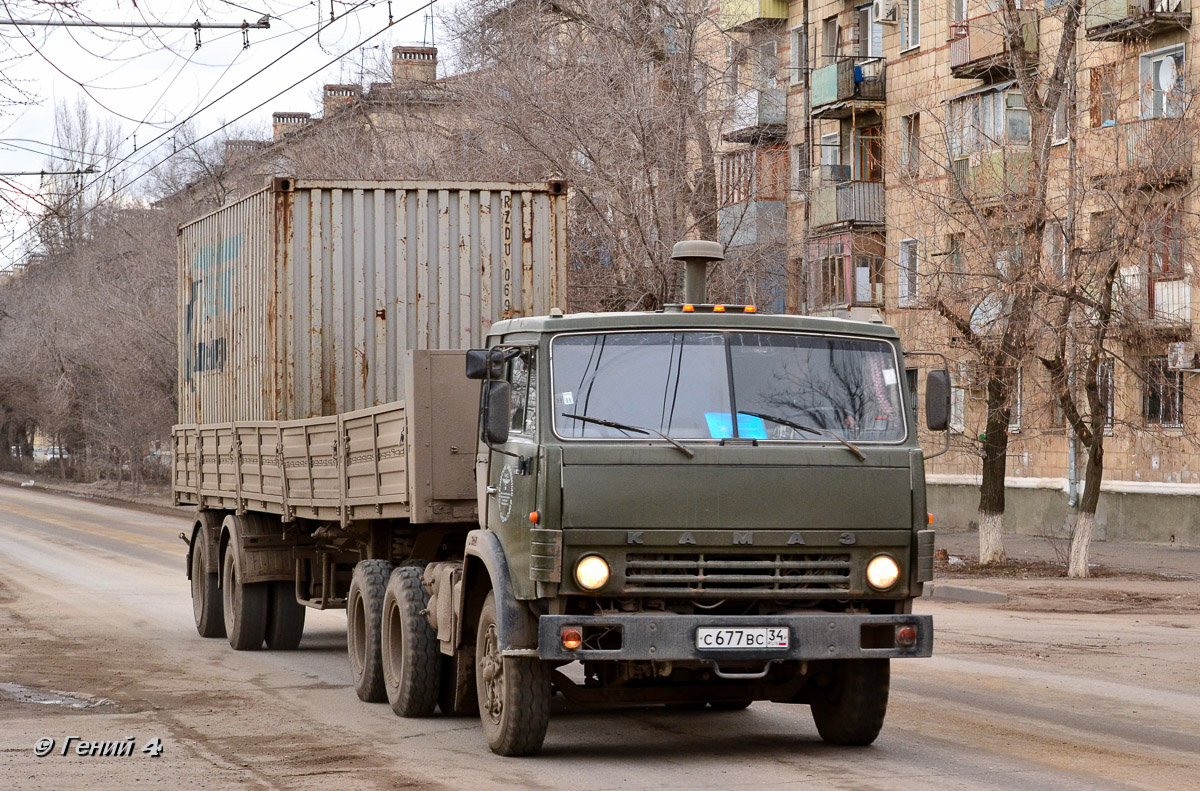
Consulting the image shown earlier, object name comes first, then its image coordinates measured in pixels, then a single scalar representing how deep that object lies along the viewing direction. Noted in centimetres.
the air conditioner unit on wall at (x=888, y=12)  3747
